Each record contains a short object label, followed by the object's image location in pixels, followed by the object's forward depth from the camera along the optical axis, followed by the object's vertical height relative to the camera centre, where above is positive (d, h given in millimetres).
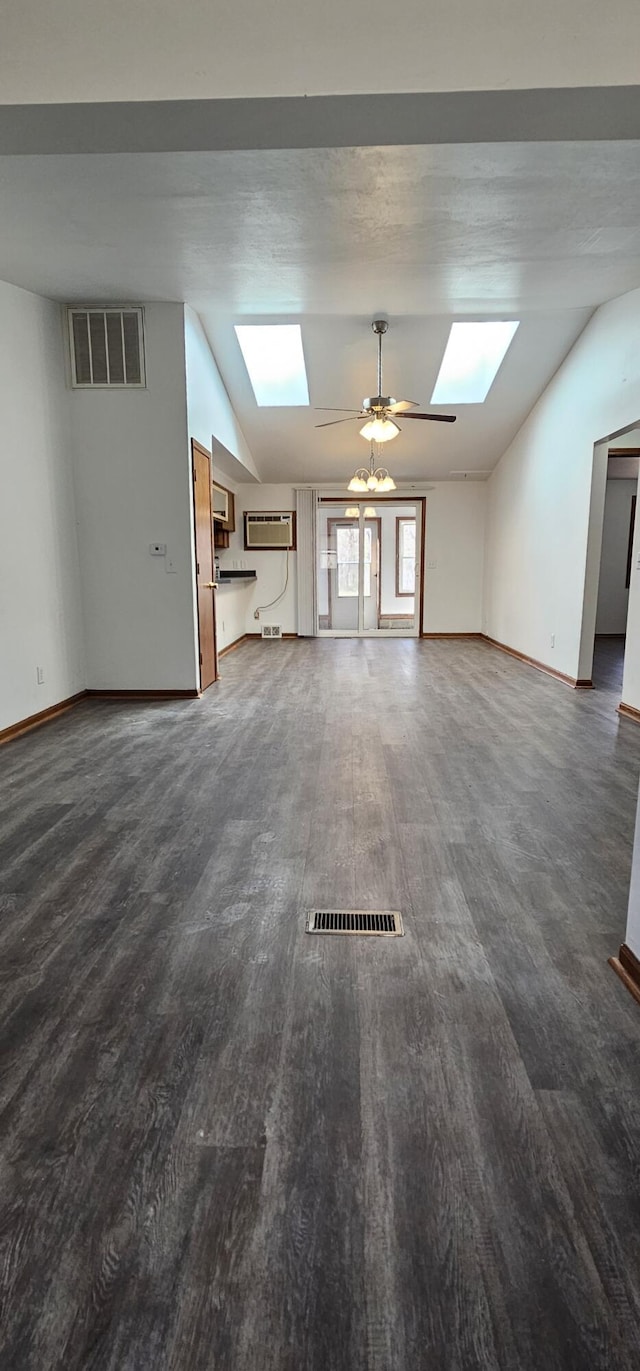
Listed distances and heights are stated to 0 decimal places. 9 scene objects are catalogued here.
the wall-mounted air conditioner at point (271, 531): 9633 +541
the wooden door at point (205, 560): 5781 +71
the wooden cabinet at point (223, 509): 8219 +770
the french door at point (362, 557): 9758 +171
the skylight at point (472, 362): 6606 +2180
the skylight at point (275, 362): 6559 +2164
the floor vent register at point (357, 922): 2098 -1132
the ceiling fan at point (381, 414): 5543 +1321
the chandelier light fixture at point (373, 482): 7312 +966
